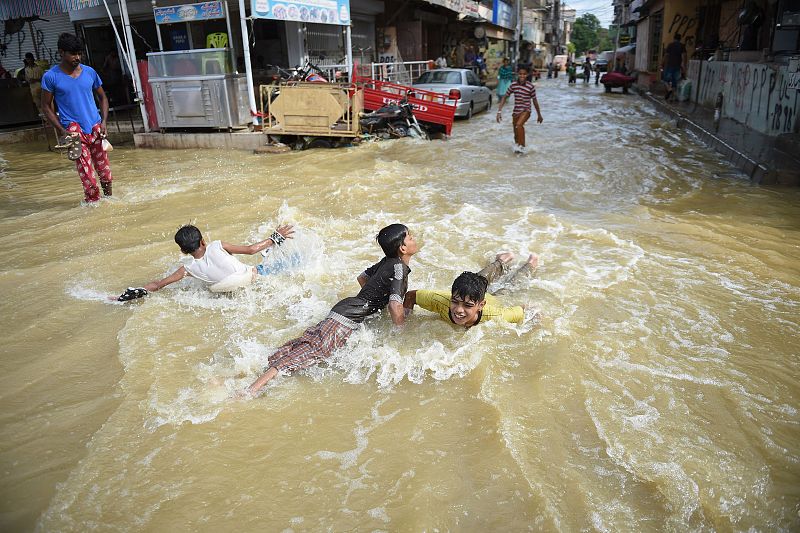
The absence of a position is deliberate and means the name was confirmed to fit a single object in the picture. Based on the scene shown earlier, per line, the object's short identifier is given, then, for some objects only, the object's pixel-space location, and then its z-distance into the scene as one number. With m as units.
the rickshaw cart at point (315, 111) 11.52
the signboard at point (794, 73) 9.27
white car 15.73
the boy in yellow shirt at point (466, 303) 3.68
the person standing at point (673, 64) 18.80
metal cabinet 12.05
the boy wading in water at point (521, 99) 10.75
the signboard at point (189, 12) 11.95
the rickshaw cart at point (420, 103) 13.07
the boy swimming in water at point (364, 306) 3.72
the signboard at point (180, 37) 16.11
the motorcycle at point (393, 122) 12.45
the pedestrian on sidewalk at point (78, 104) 6.65
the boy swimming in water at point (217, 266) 4.63
